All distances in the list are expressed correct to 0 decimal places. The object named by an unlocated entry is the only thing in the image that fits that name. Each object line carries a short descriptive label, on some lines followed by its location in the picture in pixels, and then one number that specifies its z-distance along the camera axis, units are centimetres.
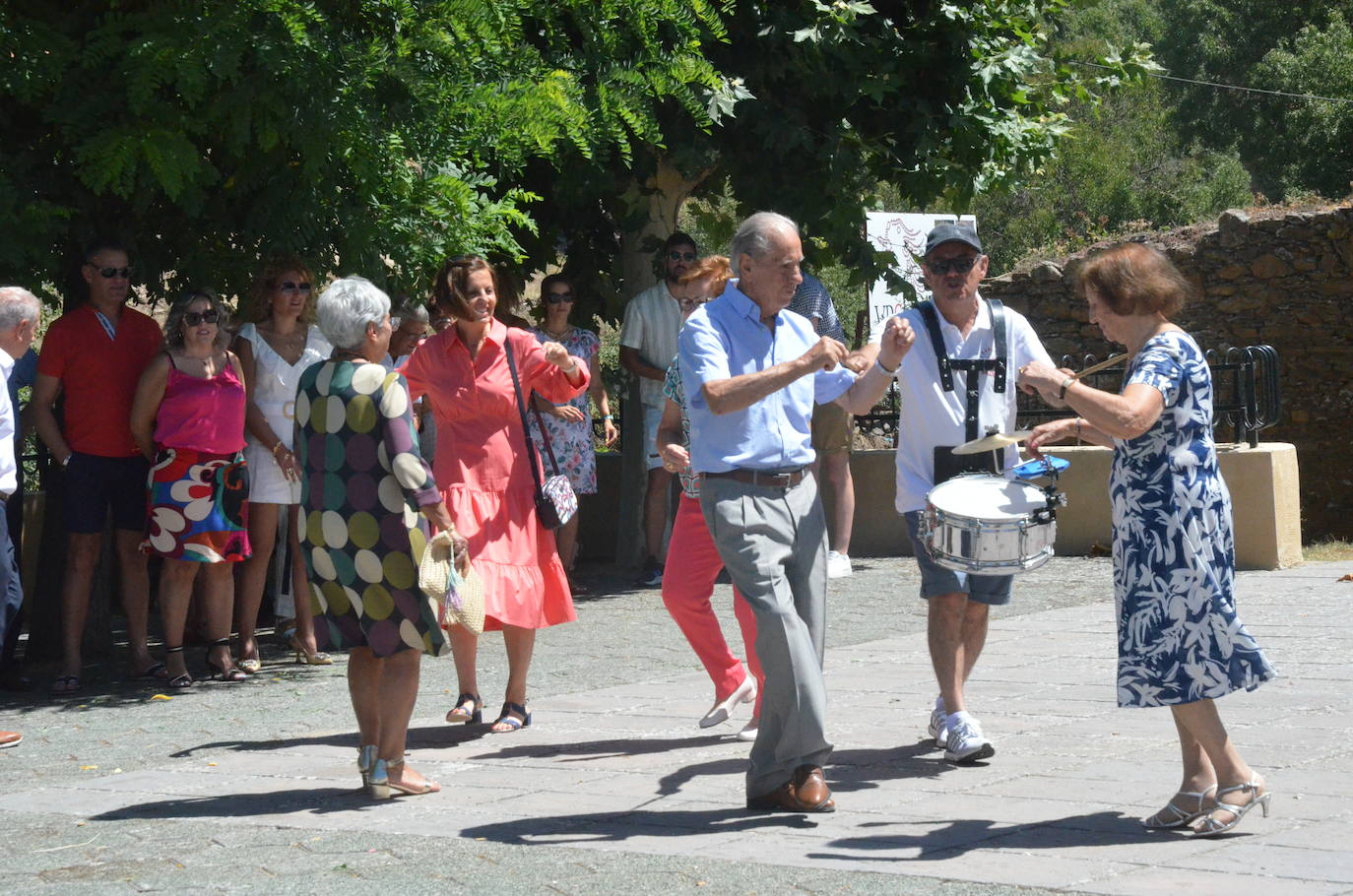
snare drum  1035
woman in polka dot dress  1085
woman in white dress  1673
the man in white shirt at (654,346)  2205
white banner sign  2692
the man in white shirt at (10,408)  1358
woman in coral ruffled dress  1296
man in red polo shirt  1598
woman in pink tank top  1587
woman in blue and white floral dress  933
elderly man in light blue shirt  1003
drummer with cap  1159
